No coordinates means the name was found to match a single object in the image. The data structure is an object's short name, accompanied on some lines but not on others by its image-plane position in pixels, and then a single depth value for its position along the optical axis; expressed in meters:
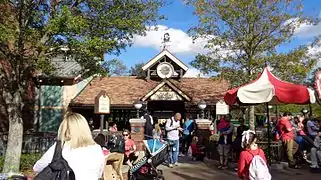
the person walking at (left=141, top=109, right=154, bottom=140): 15.72
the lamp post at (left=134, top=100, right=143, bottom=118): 18.91
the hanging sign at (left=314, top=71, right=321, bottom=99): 7.86
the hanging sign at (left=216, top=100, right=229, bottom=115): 19.53
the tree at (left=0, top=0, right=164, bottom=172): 10.99
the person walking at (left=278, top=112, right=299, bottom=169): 11.80
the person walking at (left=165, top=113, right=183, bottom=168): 12.77
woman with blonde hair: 3.78
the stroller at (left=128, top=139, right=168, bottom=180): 9.66
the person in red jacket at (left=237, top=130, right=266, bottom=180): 6.03
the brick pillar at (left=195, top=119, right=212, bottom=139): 16.02
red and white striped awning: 9.89
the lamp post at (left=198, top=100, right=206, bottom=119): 18.86
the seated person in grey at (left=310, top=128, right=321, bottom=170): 11.27
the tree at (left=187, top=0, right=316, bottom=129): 17.59
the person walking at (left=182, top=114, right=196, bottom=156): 15.47
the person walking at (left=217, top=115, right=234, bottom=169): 12.23
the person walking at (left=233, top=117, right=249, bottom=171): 11.72
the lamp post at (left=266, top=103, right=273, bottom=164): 11.62
